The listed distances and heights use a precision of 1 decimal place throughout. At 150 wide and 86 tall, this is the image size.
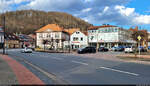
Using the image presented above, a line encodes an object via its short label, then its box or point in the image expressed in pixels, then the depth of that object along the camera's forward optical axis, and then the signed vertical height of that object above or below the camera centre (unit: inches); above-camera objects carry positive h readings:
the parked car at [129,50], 895.9 -62.4
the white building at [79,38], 1704.0 +85.2
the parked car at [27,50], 998.4 -63.1
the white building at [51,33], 1912.7 +187.6
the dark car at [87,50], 846.8 -56.5
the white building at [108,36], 1524.5 +106.8
